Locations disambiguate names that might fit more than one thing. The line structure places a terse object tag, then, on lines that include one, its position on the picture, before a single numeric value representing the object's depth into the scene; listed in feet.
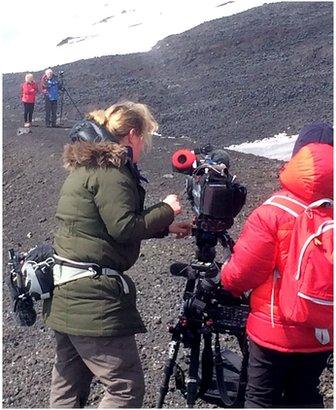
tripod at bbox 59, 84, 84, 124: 61.46
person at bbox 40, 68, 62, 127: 58.75
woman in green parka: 10.93
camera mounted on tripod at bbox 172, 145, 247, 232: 10.87
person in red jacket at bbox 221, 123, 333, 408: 10.30
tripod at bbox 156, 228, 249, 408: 11.59
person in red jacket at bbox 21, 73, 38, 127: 58.23
